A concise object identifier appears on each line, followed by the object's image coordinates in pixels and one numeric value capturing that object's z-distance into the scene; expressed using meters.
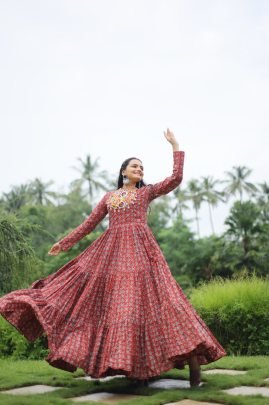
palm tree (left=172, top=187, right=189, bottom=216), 43.62
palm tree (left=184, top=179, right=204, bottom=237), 44.34
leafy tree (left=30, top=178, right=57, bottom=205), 39.25
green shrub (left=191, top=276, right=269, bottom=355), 7.46
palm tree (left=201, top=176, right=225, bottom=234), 44.66
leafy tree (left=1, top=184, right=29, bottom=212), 35.34
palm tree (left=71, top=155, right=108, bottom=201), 38.12
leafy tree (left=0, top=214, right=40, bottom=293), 9.45
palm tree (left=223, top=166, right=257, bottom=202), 45.75
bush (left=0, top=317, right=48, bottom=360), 7.70
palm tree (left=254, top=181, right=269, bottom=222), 41.94
